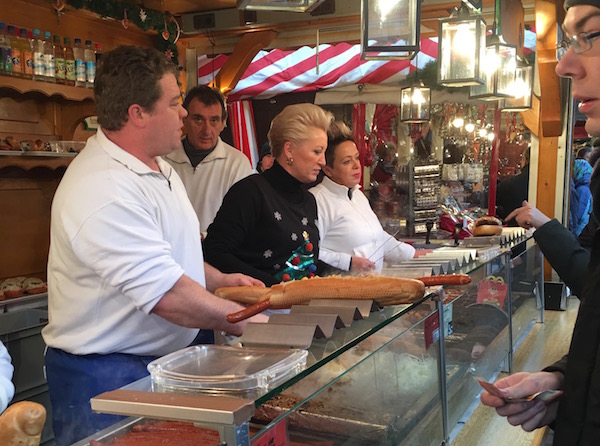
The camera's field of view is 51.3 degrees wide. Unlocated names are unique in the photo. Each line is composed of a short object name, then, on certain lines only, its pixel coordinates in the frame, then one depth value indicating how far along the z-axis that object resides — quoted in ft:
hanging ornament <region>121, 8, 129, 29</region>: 16.88
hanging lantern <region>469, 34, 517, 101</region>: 12.19
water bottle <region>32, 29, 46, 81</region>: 14.93
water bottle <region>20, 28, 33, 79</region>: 14.75
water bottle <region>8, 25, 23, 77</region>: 14.53
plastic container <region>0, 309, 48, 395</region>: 13.05
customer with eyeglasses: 4.05
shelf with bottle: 14.48
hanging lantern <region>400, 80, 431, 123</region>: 23.17
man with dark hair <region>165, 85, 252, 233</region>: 13.16
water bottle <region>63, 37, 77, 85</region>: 15.87
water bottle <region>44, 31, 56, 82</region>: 15.19
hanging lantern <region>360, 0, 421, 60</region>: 8.52
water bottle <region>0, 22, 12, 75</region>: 14.30
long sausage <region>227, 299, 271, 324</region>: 4.98
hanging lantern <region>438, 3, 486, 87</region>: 10.57
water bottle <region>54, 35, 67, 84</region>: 15.64
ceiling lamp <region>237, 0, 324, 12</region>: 7.76
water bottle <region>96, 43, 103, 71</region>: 16.60
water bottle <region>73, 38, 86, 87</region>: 16.03
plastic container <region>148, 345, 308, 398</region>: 3.80
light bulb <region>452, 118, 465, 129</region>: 29.53
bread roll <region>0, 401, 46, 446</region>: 3.38
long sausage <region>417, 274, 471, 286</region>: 5.55
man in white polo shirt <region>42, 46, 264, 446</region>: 6.04
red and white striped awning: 26.40
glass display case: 4.30
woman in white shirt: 12.34
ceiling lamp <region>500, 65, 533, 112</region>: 16.22
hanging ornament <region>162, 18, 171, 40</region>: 18.49
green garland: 15.84
